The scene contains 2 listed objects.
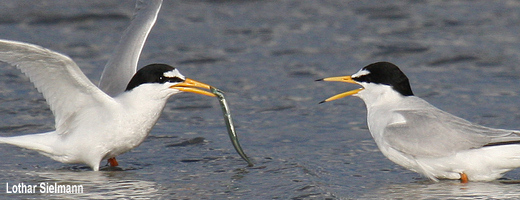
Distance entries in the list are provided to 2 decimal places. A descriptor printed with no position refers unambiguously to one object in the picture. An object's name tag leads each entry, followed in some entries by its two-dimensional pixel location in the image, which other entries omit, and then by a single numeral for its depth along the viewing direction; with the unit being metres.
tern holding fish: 14.81
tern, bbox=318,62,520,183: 14.05
